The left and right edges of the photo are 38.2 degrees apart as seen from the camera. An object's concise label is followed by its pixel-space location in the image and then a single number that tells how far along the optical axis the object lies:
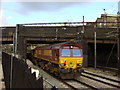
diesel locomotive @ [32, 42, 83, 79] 14.04
